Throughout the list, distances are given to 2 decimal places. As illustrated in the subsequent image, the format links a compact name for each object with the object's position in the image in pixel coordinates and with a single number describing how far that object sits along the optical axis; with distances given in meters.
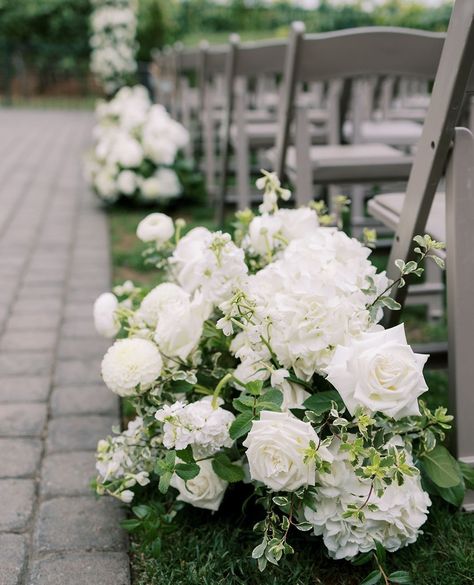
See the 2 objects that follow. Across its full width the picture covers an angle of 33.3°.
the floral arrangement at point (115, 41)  15.73
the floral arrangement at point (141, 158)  5.89
